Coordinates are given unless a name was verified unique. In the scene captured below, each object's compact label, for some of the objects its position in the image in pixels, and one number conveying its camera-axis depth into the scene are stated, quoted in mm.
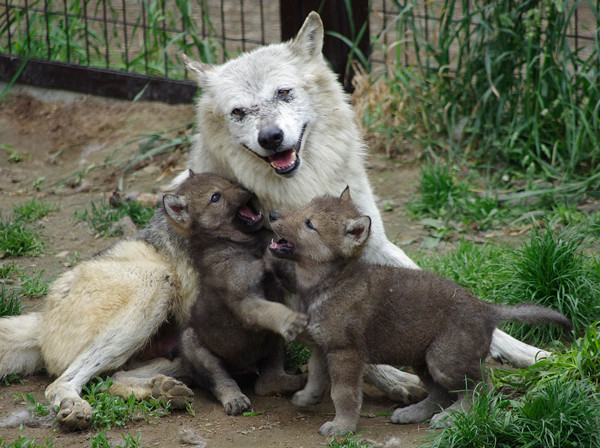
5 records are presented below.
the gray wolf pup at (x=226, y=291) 9102
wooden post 17344
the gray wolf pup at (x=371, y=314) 8258
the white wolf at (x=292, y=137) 9578
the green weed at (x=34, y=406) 9180
